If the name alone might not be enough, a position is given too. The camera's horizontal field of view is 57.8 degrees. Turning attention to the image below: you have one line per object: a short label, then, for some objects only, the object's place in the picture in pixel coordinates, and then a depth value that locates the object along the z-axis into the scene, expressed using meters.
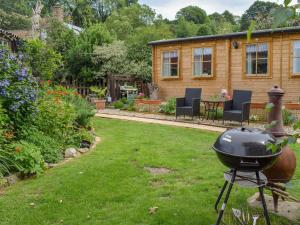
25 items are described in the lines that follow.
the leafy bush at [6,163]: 3.72
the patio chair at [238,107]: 7.50
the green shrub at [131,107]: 10.72
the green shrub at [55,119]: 4.99
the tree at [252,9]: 30.06
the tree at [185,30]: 27.45
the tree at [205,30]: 23.01
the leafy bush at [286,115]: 7.39
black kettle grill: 2.31
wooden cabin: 9.32
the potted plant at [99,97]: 11.24
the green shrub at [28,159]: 3.84
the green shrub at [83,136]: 5.50
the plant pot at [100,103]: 11.19
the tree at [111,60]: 13.34
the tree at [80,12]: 33.40
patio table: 8.25
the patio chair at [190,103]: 8.38
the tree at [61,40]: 14.50
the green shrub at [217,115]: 8.57
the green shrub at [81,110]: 6.30
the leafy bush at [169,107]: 9.59
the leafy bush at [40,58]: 10.38
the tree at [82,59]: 13.51
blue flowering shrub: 4.25
